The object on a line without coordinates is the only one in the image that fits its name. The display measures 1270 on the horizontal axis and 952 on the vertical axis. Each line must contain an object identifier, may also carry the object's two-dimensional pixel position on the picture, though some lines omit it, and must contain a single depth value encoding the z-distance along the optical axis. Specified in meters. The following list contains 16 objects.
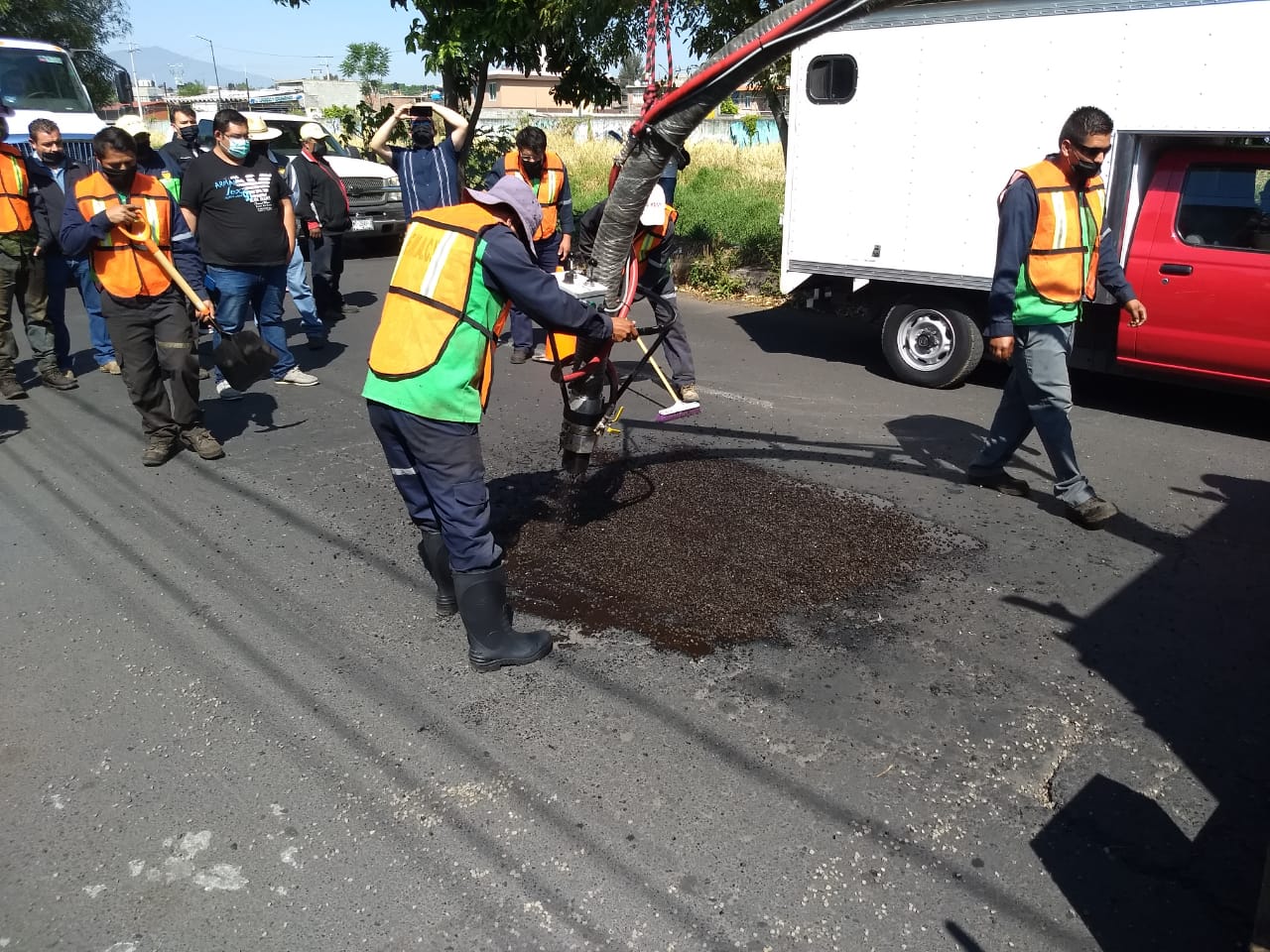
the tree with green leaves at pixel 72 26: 27.77
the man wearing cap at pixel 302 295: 8.80
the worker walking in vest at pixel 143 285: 5.70
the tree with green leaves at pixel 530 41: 11.09
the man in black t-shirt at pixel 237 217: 6.81
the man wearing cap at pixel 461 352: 3.38
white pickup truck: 14.74
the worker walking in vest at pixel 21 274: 7.28
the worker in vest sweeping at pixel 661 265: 6.12
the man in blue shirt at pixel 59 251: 7.73
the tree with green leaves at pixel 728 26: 9.91
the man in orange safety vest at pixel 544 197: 7.84
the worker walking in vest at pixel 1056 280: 4.91
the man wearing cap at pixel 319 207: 9.45
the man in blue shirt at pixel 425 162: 8.65
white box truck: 6.38
